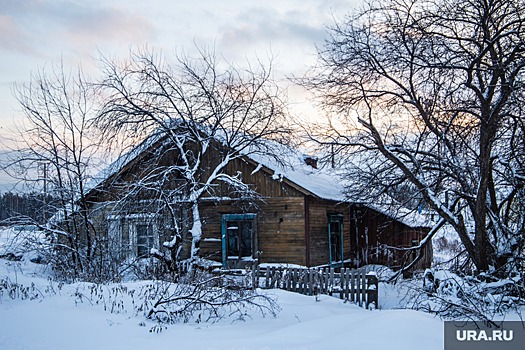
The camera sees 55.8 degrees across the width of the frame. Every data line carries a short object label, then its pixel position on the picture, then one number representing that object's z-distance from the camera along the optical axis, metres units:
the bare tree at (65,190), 15.02
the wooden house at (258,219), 18.12
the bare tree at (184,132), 15.91
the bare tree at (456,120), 11.01
